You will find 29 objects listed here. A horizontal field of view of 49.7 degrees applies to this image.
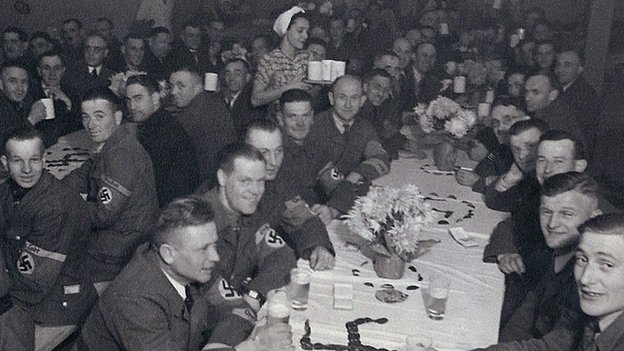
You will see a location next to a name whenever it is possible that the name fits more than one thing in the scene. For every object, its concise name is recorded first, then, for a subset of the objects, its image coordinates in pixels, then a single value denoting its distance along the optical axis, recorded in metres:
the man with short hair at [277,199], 3.95
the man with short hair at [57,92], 6.60
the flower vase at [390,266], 3.33
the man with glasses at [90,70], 7.62
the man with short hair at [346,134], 5.52
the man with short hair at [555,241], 3.24
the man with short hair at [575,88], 6.97
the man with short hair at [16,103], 5.82
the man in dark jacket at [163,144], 4.86
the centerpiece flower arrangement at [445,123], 5.27
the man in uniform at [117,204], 4.06
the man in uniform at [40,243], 3.60
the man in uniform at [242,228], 3.48
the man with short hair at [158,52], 8.49
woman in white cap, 6.23
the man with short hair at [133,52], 7.97
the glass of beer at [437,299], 2.97
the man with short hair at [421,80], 7.84
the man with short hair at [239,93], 6.33
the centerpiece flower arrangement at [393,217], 3.17
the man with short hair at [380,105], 6.25
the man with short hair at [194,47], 8.78
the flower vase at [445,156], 5.57
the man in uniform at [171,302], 2.60
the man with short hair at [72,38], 9.11
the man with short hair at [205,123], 5.48
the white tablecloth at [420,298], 2.82
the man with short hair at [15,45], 8.16
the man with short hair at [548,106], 5.83
